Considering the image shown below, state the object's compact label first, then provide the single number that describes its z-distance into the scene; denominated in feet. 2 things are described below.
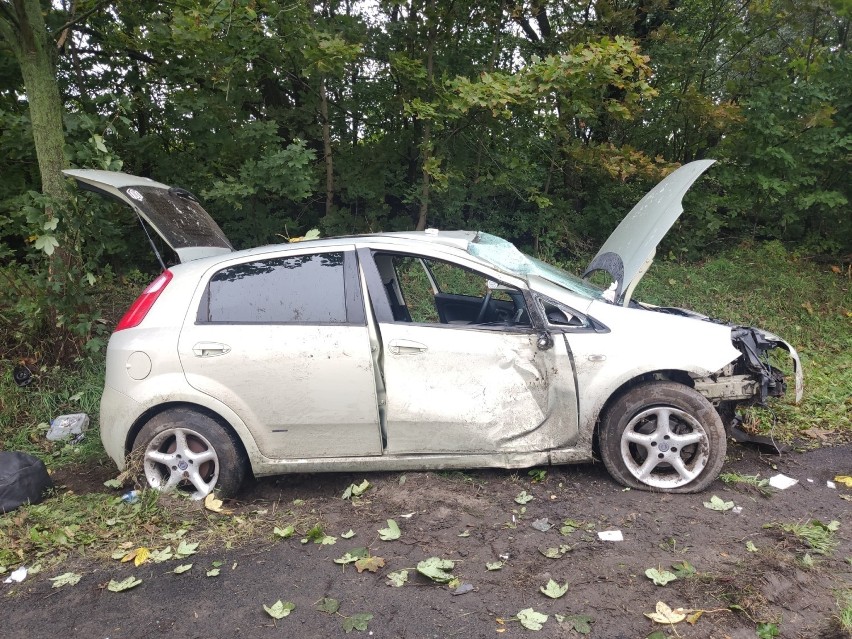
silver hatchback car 11.95
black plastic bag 12.71
